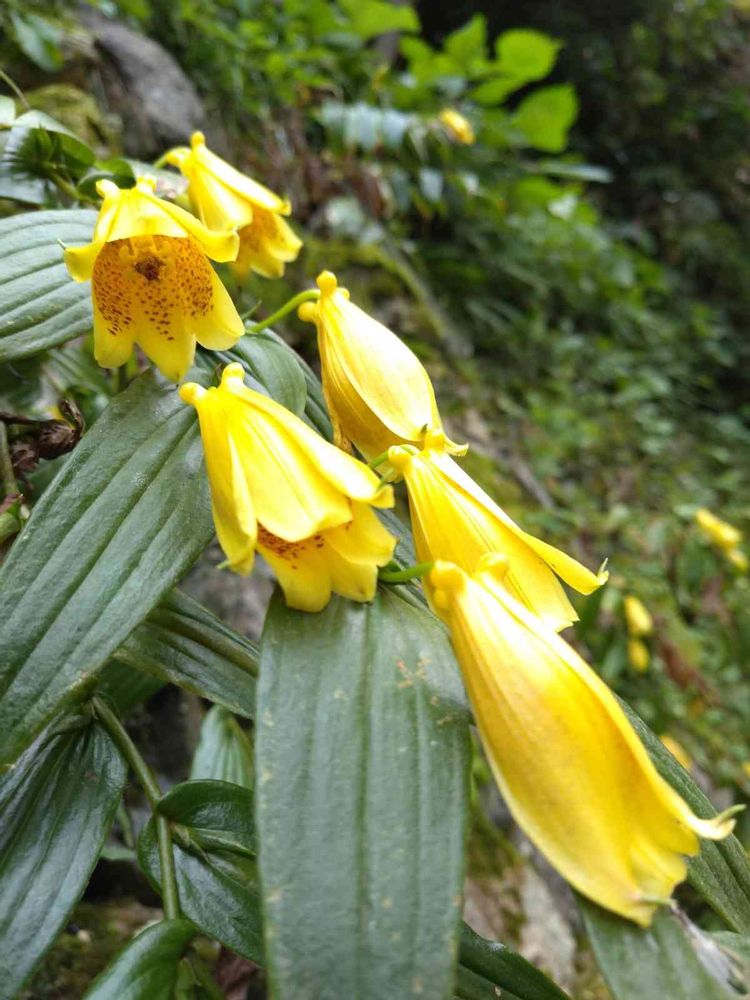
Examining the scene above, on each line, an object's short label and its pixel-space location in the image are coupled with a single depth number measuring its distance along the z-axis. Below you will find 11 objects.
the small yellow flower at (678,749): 0.38
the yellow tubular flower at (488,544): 0.11
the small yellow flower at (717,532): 0.48
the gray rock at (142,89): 0.36
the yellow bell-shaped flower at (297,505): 0.10
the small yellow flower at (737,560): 0.47
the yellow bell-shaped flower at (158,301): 0.13
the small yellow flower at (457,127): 0.51
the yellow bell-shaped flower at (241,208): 0.16
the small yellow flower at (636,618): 0.41
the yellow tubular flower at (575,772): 0.08
